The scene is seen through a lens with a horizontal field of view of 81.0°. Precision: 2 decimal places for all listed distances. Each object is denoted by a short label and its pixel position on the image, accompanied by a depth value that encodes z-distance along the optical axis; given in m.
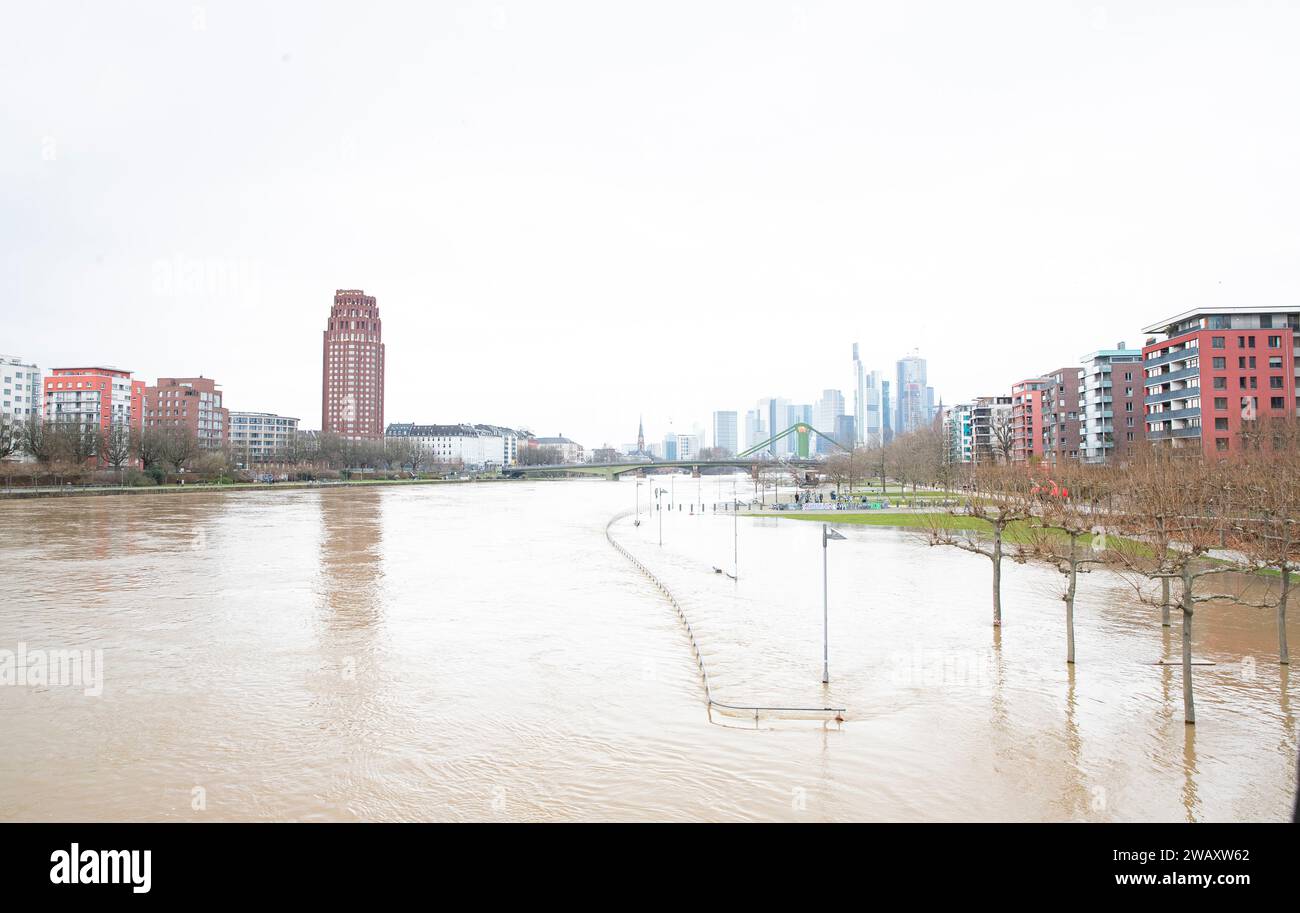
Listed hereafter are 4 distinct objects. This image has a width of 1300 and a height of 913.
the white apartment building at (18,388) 127.31
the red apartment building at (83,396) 128.00
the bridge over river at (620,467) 128.75
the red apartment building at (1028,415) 102.31
